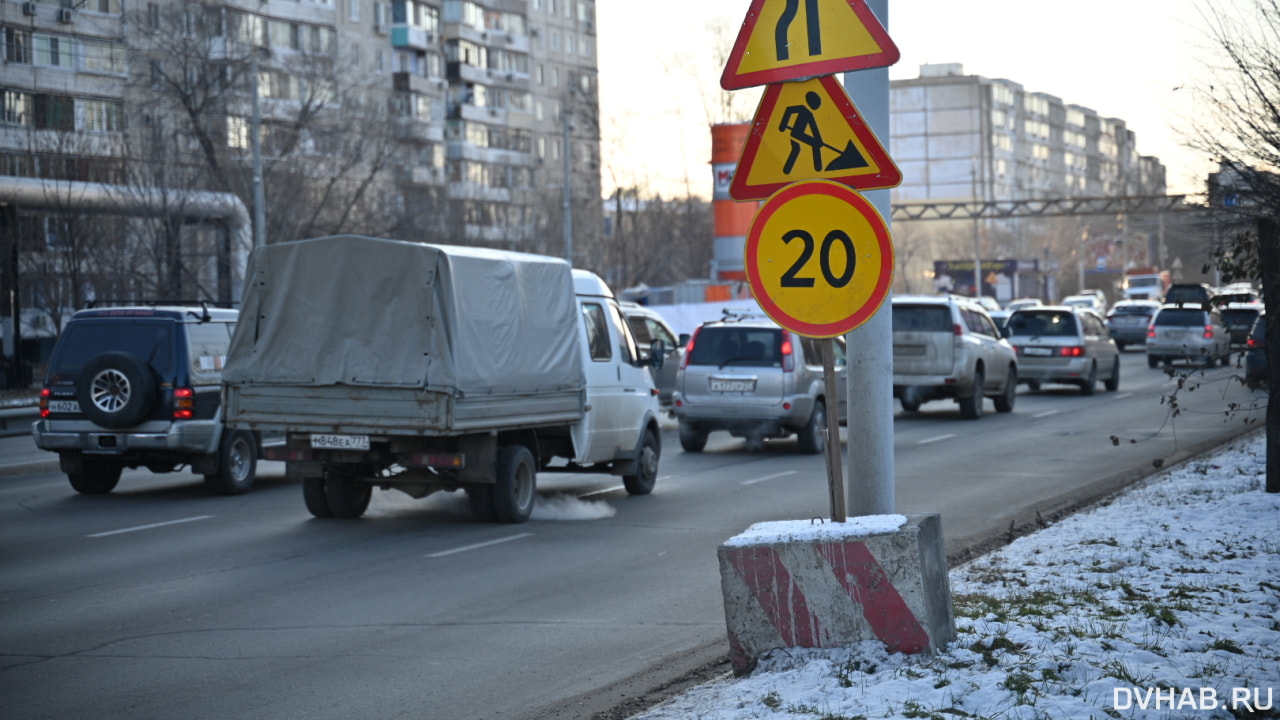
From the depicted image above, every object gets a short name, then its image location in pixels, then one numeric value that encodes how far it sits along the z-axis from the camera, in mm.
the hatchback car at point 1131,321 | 52531
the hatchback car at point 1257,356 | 26250
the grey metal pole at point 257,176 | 37906
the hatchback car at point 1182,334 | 40156
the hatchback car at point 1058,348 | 31328
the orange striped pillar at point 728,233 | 61469
